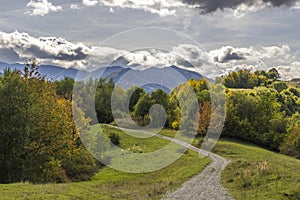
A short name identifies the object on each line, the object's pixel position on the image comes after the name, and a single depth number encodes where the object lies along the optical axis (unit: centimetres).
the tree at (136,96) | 10386
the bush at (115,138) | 7507
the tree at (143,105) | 7875
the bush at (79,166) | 4919
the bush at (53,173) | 4144
